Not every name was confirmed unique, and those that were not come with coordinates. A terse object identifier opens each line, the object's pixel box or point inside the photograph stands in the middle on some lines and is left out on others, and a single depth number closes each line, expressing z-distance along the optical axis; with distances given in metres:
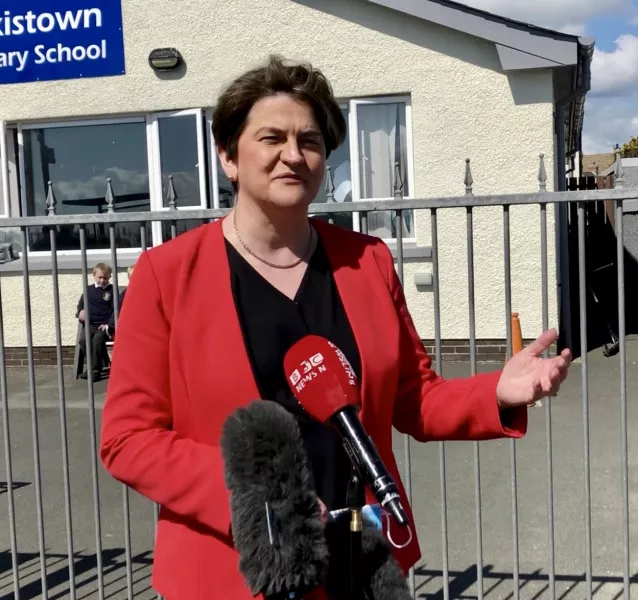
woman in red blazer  1.81
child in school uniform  8.02
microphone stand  1.58
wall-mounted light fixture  9.48
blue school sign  9.74
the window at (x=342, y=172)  9.55
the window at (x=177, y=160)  9.81
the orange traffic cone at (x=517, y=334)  7.57
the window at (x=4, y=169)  10.14
